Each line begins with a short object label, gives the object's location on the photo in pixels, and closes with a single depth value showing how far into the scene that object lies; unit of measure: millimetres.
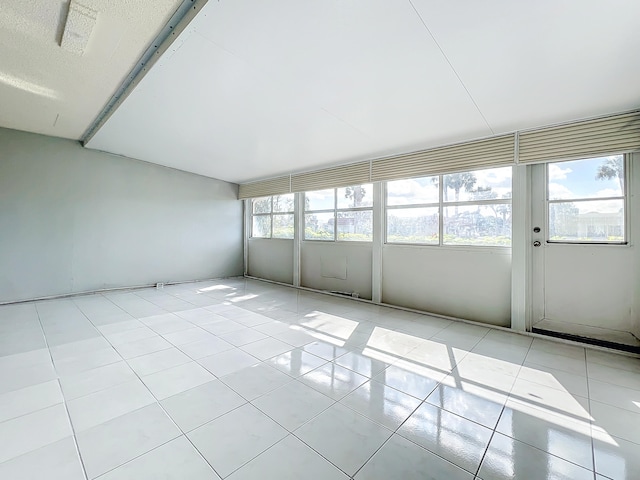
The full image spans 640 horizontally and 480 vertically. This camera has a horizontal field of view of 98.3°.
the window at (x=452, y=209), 3707
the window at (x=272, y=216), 6602
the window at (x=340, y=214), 5137
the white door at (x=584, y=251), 2977
